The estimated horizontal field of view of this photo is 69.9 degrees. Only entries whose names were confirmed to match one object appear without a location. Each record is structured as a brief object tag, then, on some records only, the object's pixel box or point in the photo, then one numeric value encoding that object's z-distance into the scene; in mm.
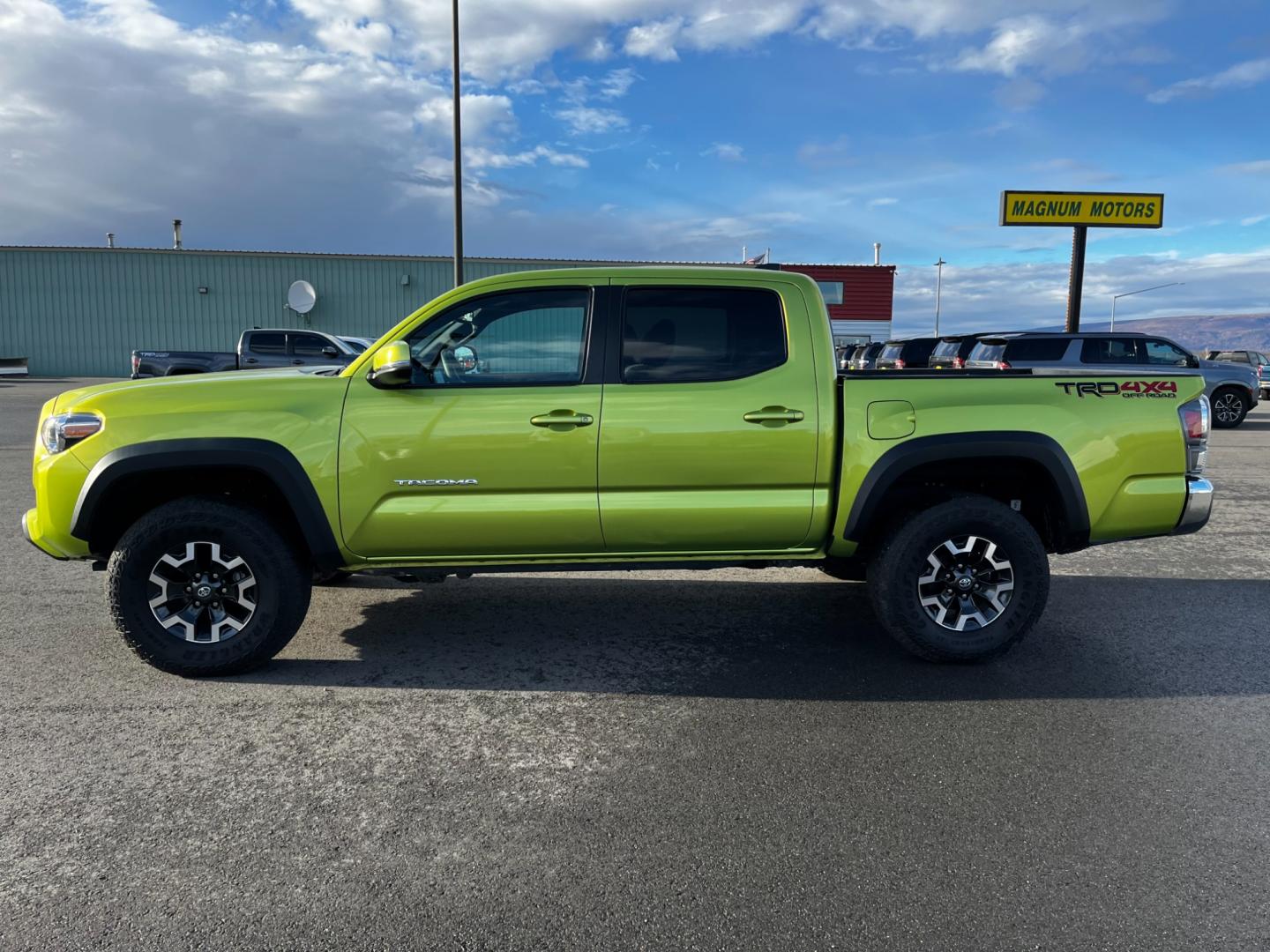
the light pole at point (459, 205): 19047
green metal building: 35094
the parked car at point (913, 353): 19500
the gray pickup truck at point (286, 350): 19078
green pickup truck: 4188
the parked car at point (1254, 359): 24797
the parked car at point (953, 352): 16016
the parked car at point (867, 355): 23297
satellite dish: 33906
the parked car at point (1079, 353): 14883
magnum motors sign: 28000
